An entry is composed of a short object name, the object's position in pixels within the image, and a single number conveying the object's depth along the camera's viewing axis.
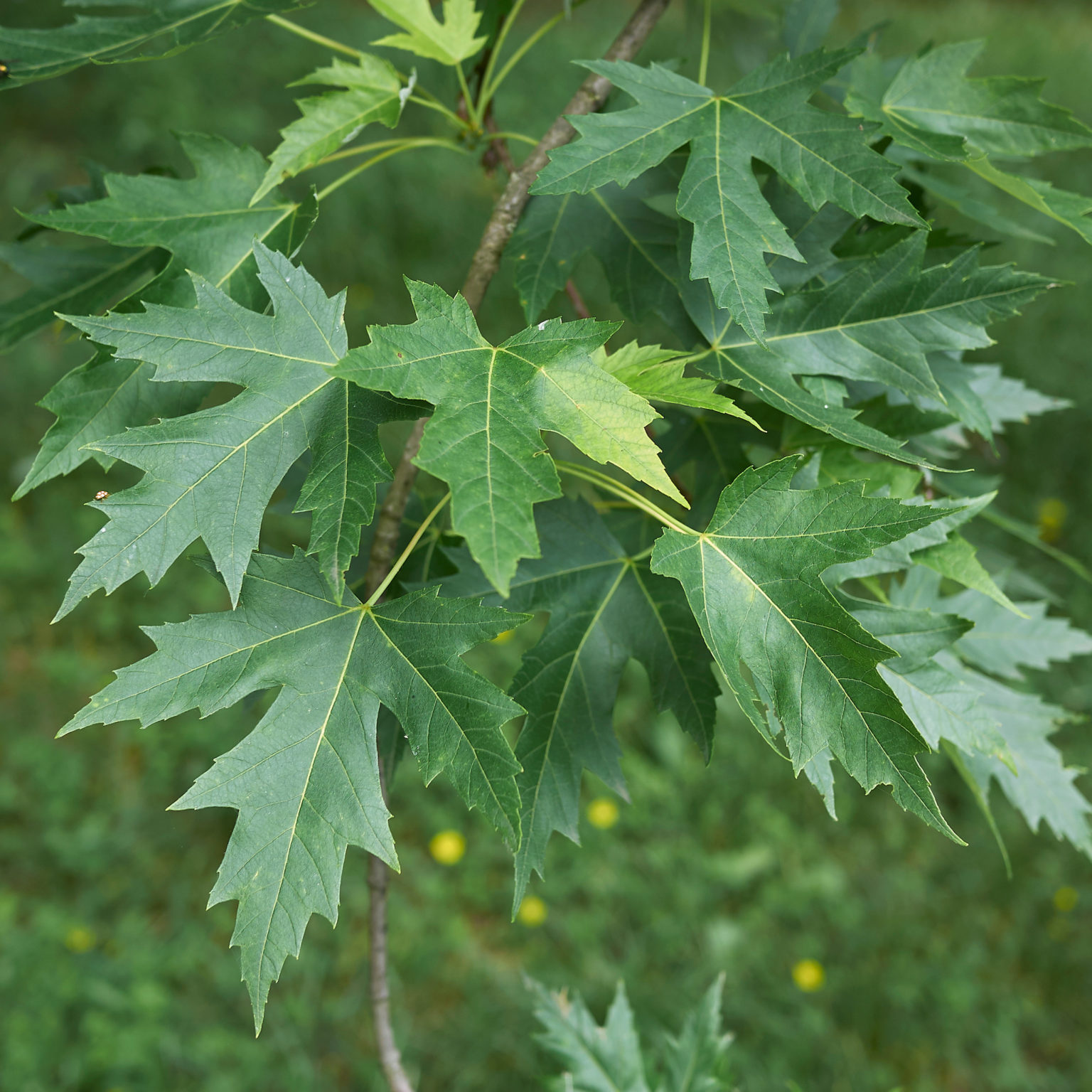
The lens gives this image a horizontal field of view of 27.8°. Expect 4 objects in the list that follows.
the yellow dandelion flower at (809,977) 1.17
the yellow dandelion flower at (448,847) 1.24
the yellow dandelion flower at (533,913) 1.22
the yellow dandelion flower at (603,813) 1.30
